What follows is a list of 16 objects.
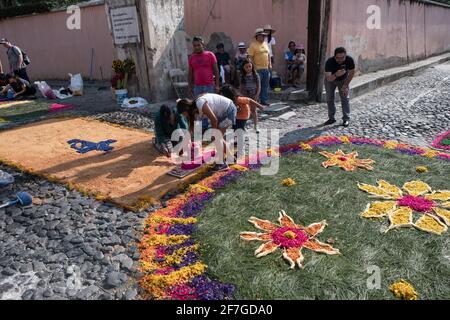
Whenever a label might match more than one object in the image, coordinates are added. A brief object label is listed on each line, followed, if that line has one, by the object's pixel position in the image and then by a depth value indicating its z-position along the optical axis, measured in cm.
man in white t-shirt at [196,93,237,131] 481
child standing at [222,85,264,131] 561
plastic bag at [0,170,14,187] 467
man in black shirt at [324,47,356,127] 680
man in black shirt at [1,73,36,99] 1155
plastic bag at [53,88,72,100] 1157
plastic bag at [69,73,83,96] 1181
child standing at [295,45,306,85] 1006
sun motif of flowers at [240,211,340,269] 323
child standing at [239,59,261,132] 741
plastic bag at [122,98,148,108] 939
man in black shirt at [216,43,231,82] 1050
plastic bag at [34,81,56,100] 1142
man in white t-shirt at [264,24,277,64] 981
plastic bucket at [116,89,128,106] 989
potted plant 973
